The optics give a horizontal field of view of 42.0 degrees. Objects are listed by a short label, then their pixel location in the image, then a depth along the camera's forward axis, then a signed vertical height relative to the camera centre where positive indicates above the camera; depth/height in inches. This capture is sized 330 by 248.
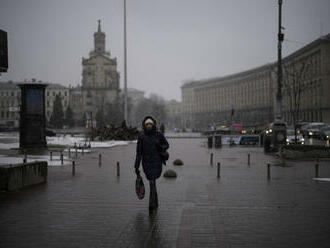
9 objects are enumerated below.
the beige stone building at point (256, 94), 3432.6 +427.8
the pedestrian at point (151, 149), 377.7 -18.1
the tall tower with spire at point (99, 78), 5910.4 +704.4
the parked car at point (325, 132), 1862.7 -16.7
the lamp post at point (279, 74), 1111.6 +145.0
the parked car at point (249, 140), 1653.5 -44.7
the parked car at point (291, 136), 1490.5 -29.2
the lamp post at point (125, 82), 2171.5 +236.3
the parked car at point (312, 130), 2134.4 -8.3
